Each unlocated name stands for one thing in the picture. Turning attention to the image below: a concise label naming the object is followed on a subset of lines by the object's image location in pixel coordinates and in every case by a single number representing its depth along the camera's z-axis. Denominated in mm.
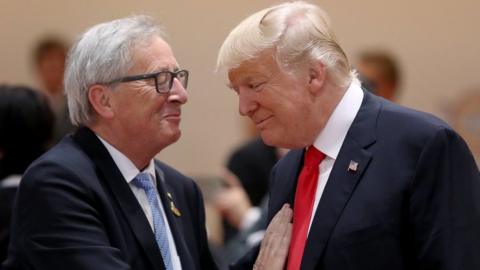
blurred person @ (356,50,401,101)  9440
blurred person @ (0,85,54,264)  6830
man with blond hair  5067
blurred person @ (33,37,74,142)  11557
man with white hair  5337
